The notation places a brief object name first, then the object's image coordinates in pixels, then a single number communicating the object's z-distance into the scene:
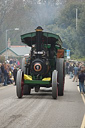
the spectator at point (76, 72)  32.75
